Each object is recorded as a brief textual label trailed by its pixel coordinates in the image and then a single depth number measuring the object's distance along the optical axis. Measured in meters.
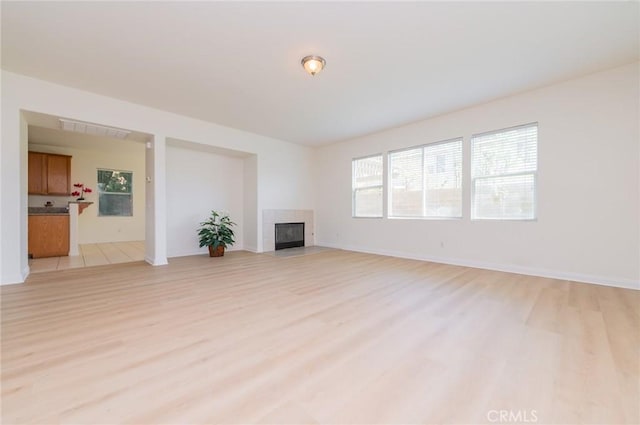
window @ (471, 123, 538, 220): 3.79
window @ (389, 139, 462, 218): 4.57
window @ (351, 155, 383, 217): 5.76
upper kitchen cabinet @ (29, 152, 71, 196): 5.88
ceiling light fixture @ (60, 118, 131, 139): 3.79
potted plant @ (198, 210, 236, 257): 5.31
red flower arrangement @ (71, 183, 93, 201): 6.72
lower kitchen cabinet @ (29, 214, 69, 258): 5.07
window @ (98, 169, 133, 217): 7.36
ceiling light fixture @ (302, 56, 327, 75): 2.86
